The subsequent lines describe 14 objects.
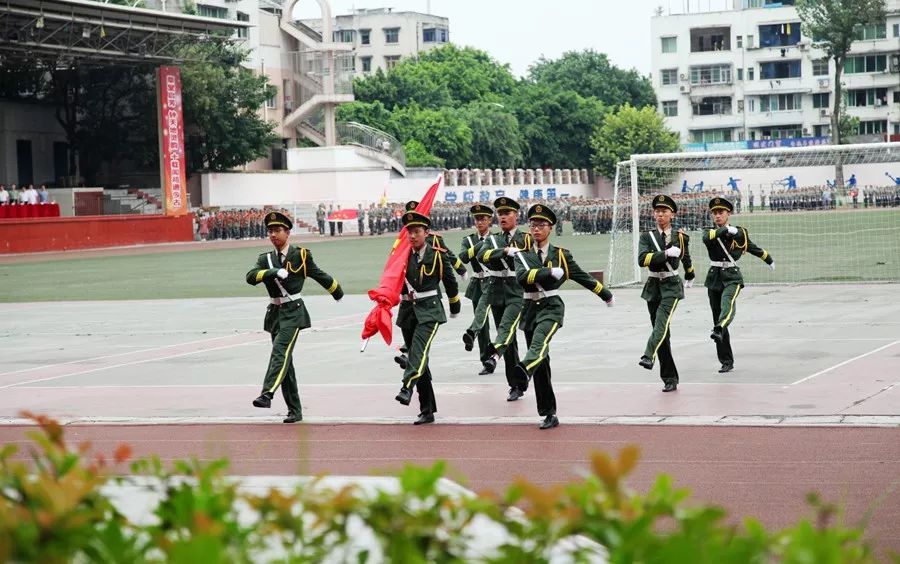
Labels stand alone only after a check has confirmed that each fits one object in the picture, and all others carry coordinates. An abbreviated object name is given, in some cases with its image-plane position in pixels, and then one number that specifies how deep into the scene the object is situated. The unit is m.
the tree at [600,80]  106.69
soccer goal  29.06
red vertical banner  53.78
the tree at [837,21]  78.50
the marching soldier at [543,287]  10.93
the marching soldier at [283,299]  11.67
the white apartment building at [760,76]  88.19
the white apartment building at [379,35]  110.56
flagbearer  11.59
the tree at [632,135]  89.62
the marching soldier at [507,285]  12.74
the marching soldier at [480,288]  14.71
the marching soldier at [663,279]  12.85
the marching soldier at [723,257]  14.54
